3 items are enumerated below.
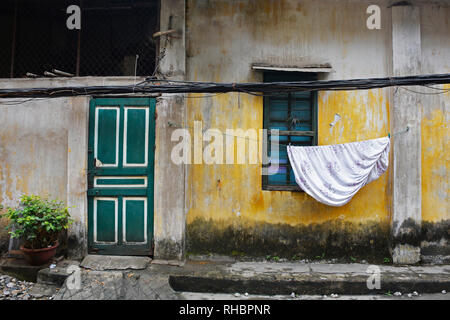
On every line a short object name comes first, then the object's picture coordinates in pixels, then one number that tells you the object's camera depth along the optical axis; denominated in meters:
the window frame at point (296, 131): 5.39
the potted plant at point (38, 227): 4.62
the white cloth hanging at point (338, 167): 5.02
